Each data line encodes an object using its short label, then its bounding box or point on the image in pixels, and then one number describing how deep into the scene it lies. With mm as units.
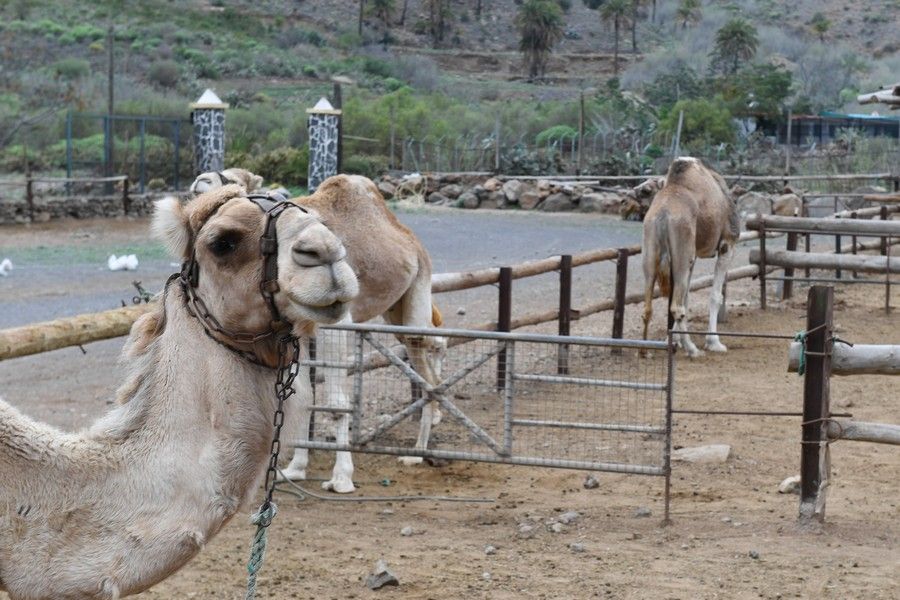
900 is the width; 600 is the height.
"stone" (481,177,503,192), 32375
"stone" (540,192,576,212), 30828
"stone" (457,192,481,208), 31859
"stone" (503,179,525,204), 31609
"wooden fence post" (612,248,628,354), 12102
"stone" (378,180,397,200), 33031
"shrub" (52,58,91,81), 51500
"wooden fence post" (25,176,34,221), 25062
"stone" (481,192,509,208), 31828
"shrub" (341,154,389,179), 36812
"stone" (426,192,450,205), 33031
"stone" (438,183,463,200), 33250
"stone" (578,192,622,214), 30031
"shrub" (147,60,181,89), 53781
